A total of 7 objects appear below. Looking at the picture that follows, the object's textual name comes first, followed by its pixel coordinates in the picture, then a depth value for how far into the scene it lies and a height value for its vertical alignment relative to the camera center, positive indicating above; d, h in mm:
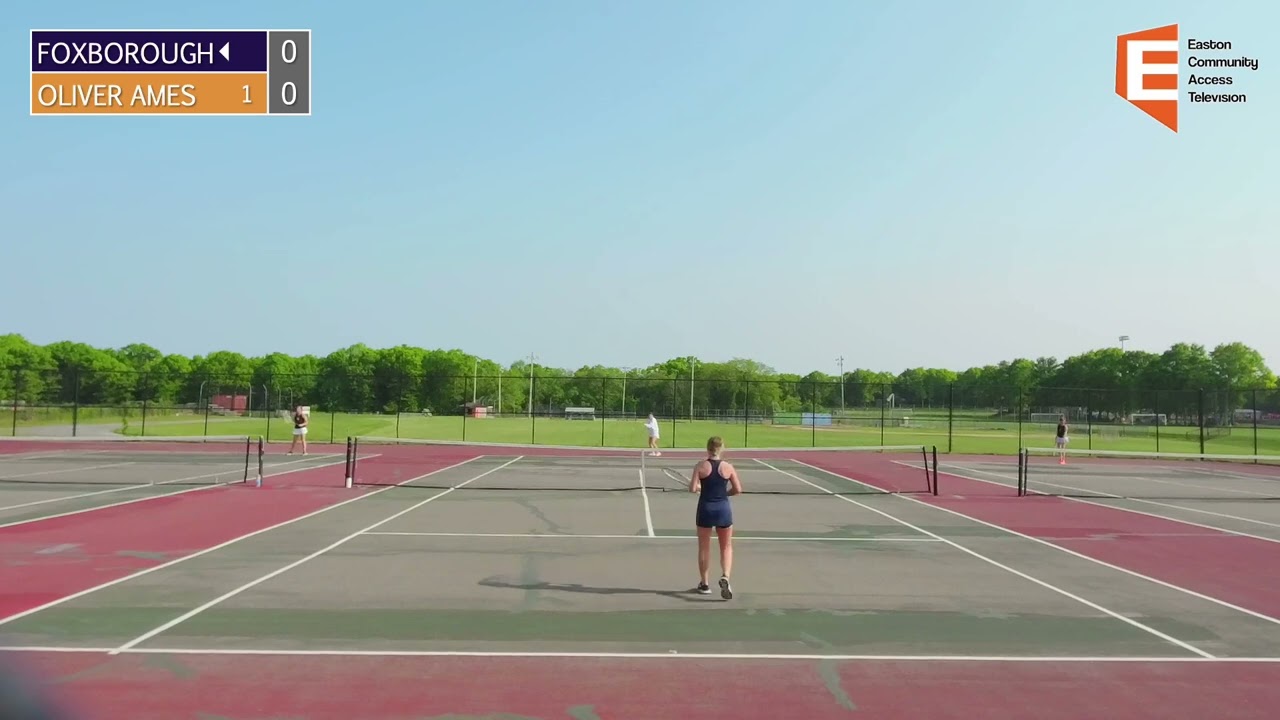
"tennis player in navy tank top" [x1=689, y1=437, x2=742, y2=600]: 8969 -1212
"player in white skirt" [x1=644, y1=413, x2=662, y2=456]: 33125 -1808
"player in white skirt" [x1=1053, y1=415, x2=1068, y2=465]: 34188 -1911
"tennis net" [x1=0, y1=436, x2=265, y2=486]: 21750 -2672
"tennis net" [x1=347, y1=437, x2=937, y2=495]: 22562 -2786
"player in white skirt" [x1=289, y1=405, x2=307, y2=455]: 31203 -1489
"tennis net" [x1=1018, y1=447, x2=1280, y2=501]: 22750 -2871
